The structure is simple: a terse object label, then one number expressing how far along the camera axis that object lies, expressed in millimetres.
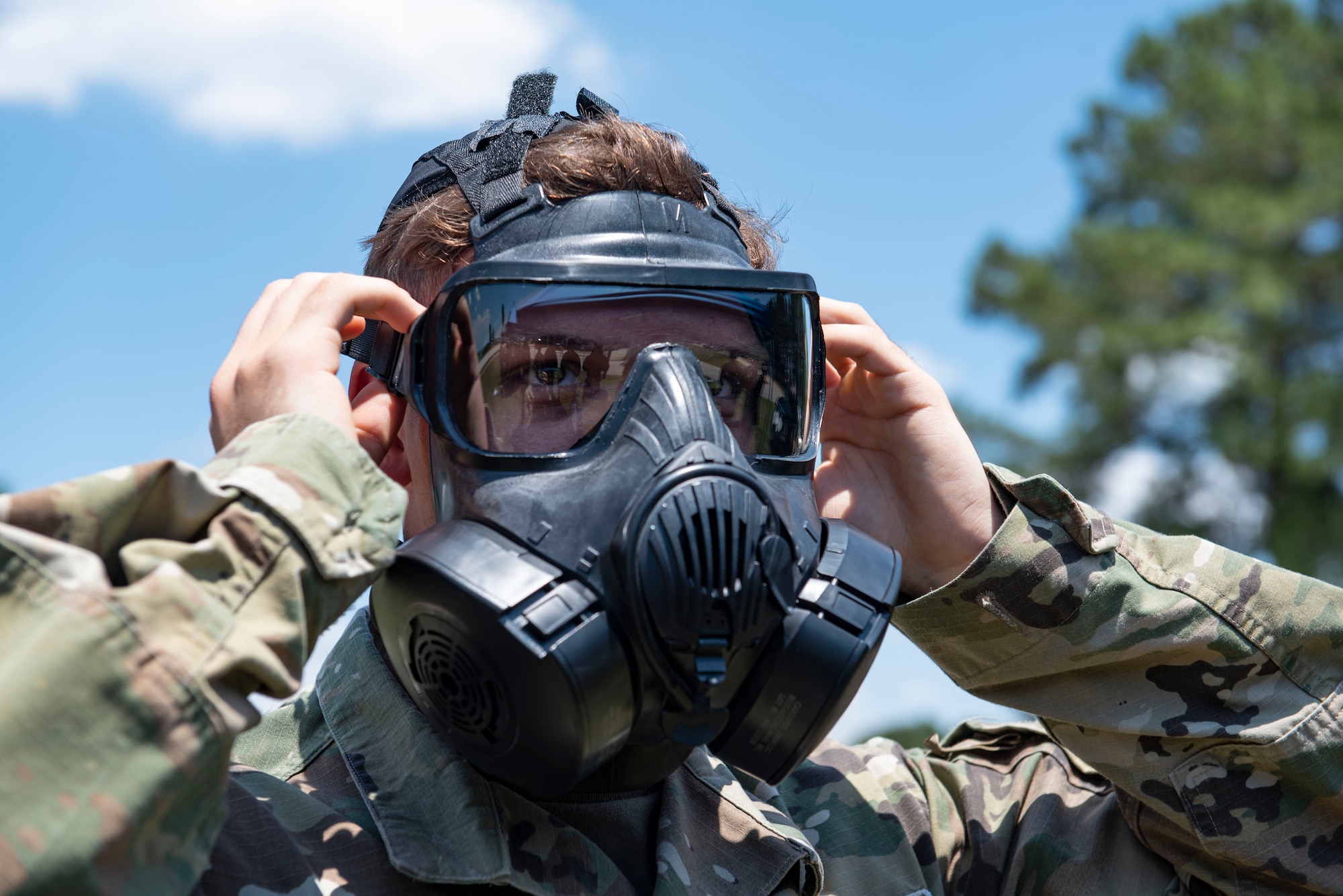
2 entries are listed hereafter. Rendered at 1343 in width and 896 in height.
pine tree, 12157
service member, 930
